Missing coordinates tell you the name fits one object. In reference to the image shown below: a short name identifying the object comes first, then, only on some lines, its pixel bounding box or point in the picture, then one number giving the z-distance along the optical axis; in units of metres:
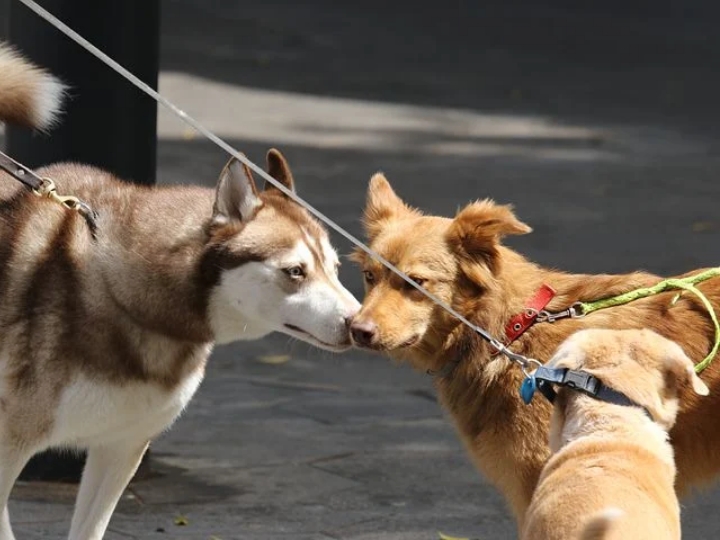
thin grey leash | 10.48
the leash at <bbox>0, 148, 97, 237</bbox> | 11.27
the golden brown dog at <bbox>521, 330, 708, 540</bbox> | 8.48
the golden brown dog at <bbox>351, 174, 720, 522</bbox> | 11.07
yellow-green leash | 11.43
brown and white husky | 10.84
